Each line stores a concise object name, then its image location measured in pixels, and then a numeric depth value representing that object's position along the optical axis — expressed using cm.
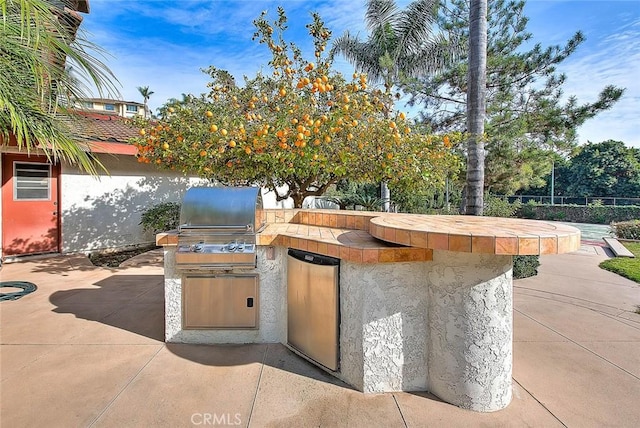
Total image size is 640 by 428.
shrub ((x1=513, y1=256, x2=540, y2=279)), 676
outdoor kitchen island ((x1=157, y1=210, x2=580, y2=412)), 232
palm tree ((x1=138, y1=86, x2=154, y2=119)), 4174
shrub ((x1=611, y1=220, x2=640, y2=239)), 1336
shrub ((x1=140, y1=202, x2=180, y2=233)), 881
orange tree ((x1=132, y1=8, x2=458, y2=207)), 461
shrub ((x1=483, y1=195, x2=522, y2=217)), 933
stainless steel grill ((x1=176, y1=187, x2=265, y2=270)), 321
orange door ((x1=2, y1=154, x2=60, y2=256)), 775
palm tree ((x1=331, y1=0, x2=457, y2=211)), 1427
